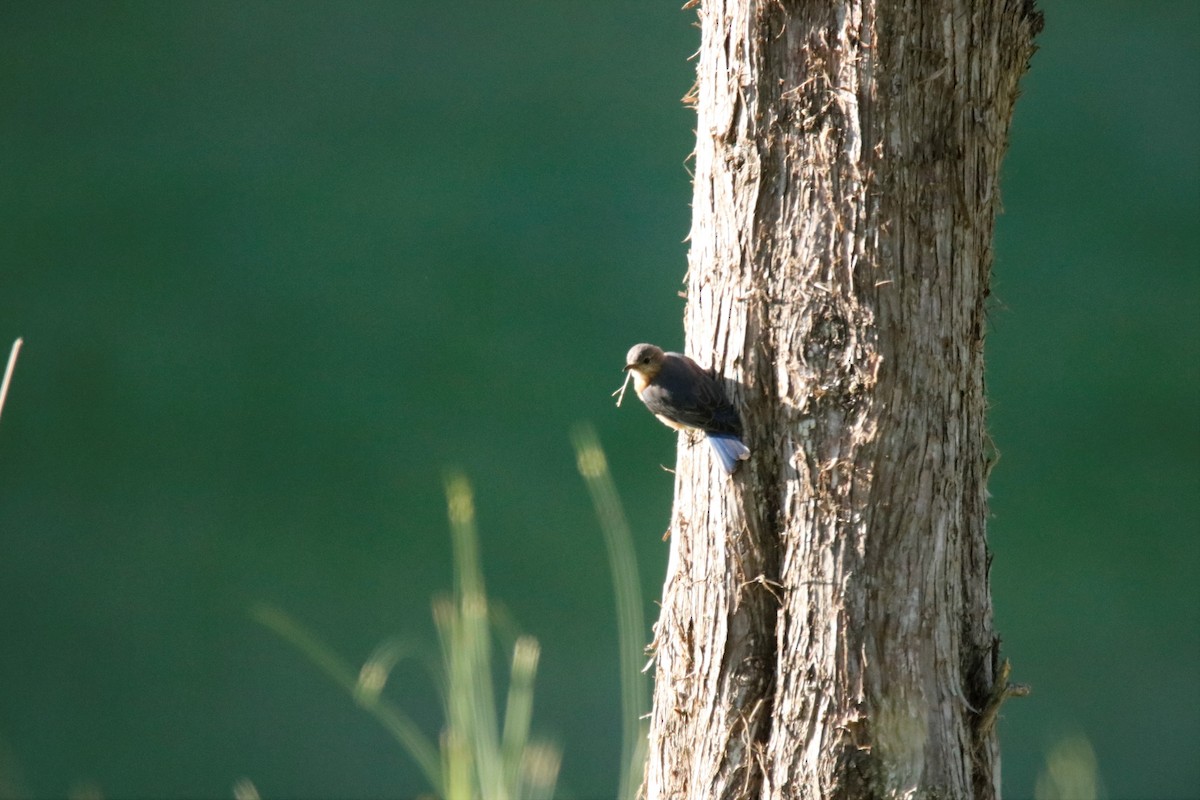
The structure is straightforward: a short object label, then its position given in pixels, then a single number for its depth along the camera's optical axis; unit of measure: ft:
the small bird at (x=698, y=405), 55.16
